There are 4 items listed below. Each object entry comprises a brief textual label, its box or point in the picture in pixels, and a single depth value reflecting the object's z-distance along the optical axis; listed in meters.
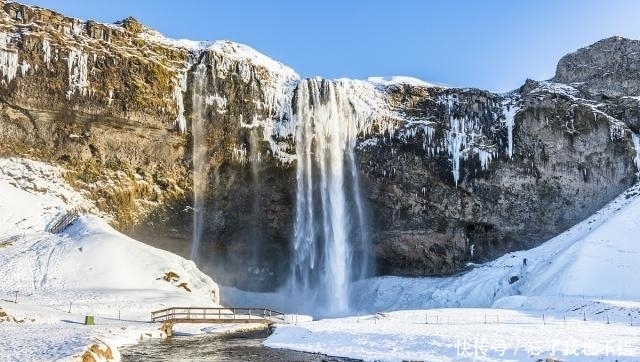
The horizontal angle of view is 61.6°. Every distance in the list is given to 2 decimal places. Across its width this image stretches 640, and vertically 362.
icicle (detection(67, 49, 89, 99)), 46.47
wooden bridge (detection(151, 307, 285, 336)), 29.53
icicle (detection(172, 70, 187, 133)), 50.16
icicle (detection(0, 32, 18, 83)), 44.56
